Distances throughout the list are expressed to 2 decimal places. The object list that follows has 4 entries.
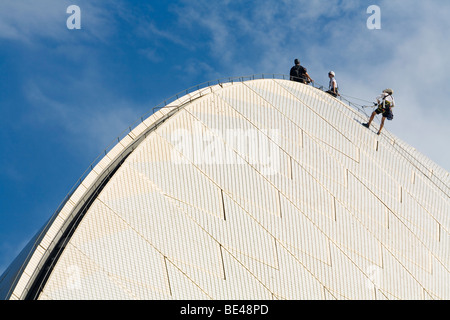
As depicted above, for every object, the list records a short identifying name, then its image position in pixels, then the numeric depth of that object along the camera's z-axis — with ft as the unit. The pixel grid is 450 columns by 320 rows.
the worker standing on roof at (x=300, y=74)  136.05
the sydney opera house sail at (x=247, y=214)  84.74
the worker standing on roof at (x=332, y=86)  141.26
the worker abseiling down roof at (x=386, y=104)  119.65
